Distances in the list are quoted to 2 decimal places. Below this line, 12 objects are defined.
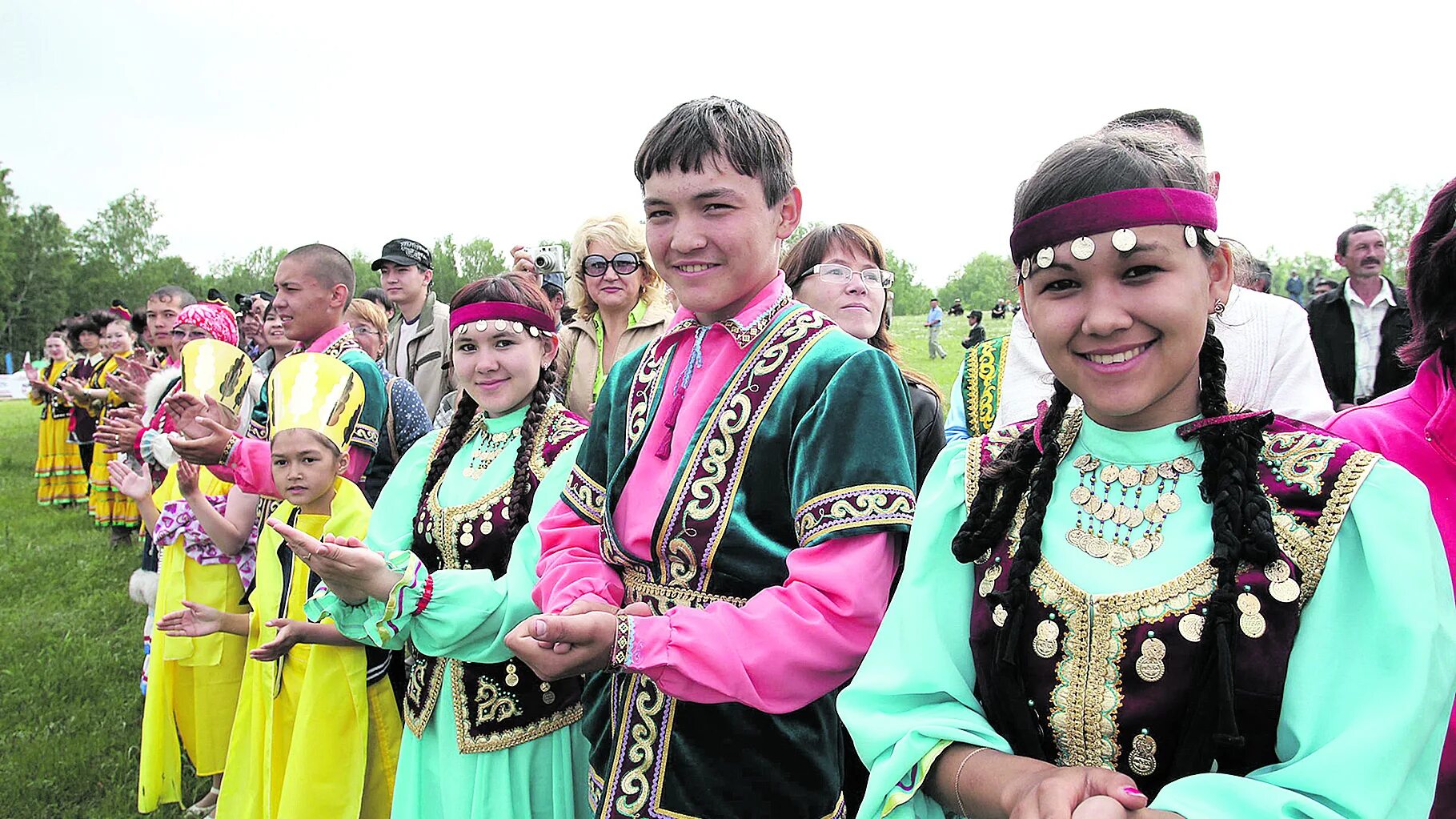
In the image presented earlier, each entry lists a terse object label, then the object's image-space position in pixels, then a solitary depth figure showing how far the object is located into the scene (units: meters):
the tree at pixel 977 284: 68.26
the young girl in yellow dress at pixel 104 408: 10.50
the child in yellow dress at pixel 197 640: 4.01
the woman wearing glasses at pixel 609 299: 4.23
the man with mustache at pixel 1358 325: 6.87
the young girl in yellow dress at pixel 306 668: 3.05
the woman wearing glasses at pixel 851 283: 3.18
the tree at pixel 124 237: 58.22
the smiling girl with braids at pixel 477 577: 2.39
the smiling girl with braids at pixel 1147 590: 1.16
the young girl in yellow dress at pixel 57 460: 13.19
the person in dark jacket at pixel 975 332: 19.45
